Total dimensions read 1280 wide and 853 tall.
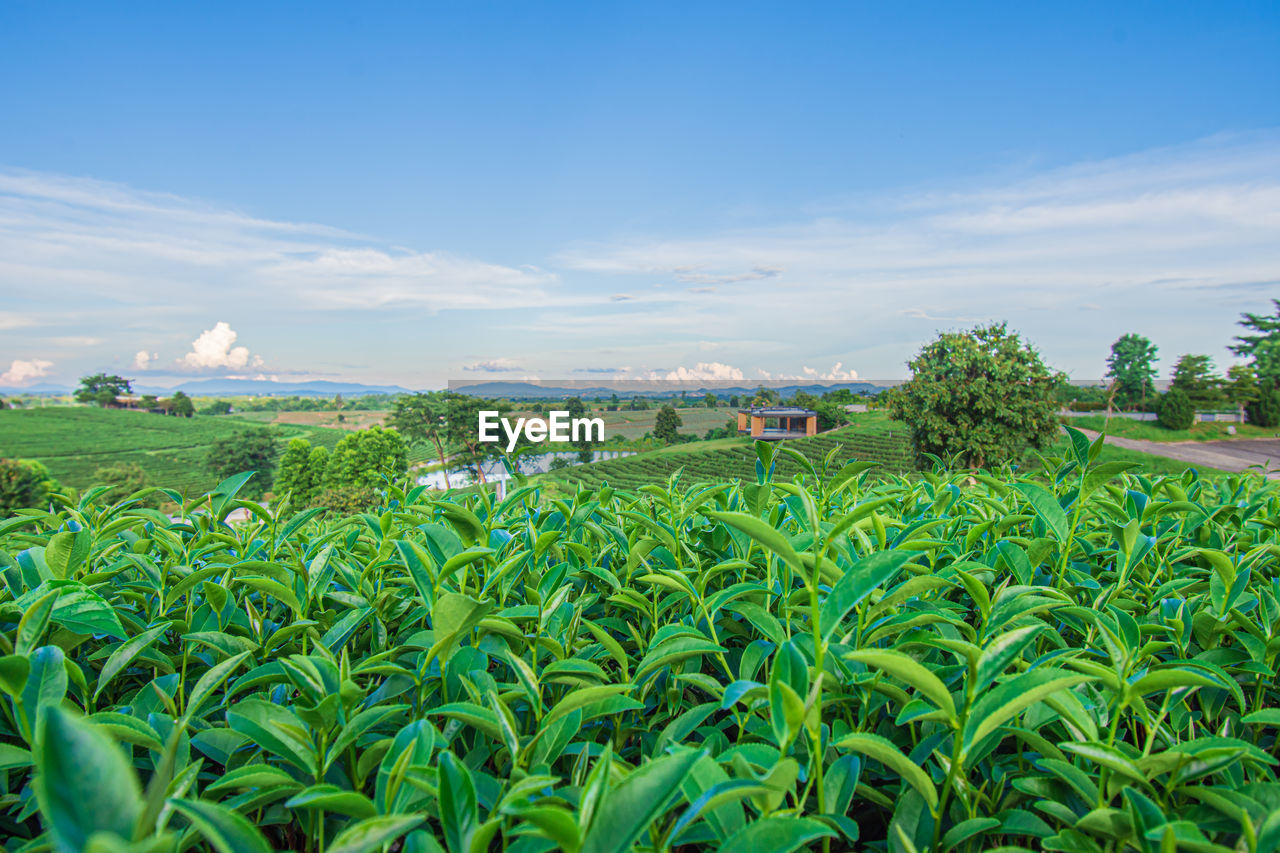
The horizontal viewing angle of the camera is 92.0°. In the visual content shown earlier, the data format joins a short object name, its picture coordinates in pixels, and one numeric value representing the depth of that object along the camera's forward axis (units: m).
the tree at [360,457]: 53.09
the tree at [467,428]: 61.97
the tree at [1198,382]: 56.66
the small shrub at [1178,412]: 55.08
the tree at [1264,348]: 53.38
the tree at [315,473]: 57.53
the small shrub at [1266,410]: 53.34
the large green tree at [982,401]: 28.20
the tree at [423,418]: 63.88
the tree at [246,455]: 66.69
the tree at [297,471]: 56.09
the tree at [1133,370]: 66.94
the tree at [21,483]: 41.84
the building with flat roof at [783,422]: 62.60
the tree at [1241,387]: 53.97
